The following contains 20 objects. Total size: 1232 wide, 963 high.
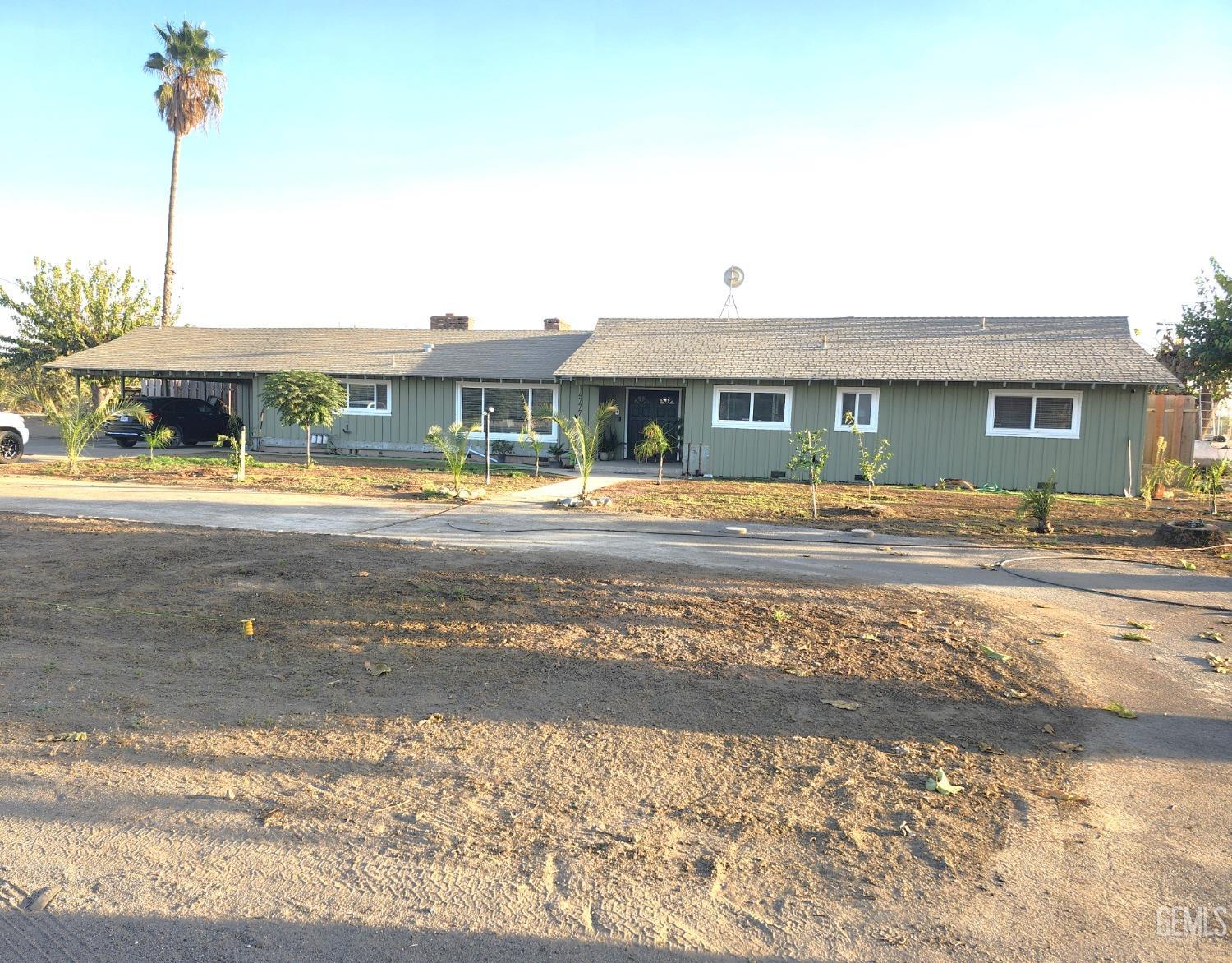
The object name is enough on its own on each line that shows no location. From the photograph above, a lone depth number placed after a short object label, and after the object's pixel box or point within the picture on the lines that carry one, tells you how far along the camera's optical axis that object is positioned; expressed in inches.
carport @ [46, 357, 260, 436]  1035.9
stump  463.2
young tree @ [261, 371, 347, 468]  748.0
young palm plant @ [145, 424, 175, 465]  756.0
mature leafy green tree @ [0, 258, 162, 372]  1384.1
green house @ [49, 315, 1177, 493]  769.6
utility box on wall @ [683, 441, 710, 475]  842.2
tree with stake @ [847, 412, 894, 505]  552.1
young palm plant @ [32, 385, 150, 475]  692.7
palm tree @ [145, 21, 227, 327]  1407.5
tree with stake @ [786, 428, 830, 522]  529.0
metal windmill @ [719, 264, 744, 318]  1059.9
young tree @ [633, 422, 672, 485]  684.7
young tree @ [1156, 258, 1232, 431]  740.6
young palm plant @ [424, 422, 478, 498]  591.7
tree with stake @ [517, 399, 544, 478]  932.8
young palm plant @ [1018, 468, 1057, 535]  499.5
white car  788.0
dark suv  1061.8
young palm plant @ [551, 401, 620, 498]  608.4
